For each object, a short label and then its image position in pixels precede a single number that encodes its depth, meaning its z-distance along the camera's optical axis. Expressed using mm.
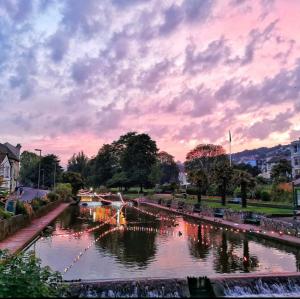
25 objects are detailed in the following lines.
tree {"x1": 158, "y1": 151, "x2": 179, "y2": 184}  115727
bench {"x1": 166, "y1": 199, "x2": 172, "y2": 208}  42849
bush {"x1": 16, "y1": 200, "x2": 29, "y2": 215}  23764
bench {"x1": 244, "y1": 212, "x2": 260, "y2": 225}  23053
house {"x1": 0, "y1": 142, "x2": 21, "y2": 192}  48464
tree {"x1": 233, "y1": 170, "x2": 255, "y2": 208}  32932
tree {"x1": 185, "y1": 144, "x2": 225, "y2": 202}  85787
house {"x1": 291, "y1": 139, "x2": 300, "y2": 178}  63141
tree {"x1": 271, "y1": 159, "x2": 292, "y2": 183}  62816
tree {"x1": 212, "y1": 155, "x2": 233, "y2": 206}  36224
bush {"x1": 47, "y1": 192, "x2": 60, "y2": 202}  42601
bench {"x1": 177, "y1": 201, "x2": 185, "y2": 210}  37604
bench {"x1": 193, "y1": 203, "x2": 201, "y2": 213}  32825
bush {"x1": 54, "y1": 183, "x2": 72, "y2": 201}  53464
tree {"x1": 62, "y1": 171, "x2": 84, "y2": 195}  63913
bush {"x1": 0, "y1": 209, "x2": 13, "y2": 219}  19682
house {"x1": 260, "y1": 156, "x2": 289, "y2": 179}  97171
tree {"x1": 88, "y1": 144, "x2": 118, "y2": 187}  91967
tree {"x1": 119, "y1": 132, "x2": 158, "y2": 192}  79607
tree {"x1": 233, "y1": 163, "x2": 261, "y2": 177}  93837
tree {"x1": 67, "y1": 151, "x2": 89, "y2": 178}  115443
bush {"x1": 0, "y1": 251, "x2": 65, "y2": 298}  5499
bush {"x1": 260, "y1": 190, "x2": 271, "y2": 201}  41267
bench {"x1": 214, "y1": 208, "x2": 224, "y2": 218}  28151
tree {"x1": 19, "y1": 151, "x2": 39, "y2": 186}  97797
